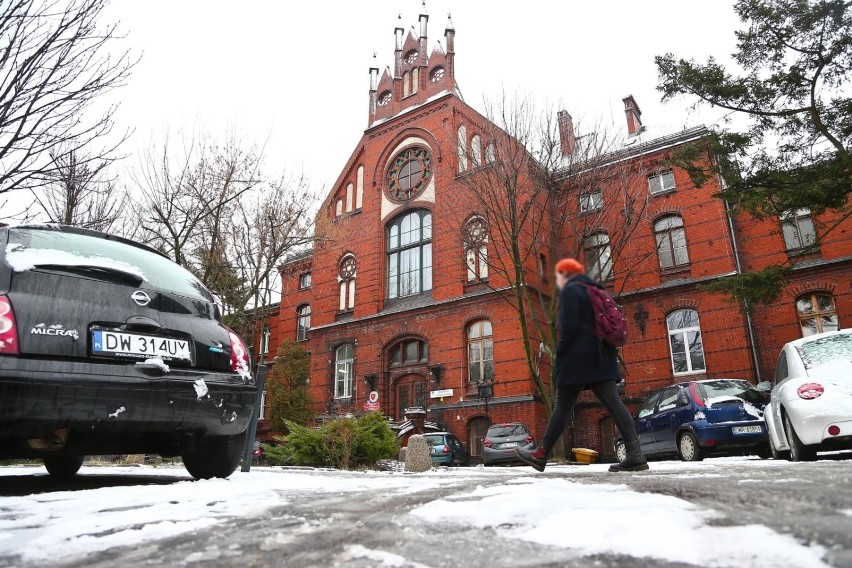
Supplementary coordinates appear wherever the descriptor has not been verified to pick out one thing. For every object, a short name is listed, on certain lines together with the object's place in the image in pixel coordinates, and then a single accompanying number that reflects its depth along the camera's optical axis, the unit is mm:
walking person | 4129
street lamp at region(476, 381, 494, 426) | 21672
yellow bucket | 18531
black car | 2864
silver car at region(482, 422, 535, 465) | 17594
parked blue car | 9062
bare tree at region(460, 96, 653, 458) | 15867
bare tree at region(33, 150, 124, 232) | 13836
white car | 5426
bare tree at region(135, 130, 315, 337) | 15688
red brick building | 19797
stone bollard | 9094
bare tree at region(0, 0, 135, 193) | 5227
